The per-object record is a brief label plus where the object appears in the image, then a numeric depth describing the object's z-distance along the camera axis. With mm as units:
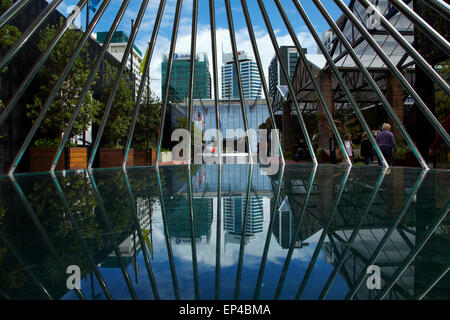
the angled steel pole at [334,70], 8555
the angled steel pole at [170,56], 9322
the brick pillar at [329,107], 19734
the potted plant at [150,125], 21922
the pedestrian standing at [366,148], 12316
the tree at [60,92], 12430
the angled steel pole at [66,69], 8031
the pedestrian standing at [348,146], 14220
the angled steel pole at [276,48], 9115
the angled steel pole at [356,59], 8117
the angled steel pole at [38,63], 6801
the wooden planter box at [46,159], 11969
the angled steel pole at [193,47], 9330
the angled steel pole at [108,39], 8578
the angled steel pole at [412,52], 6352
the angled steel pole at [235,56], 9469
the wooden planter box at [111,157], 16203
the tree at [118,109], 17438
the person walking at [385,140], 10023
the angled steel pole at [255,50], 9248
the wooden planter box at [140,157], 18875
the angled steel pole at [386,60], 7137
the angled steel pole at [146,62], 9179
